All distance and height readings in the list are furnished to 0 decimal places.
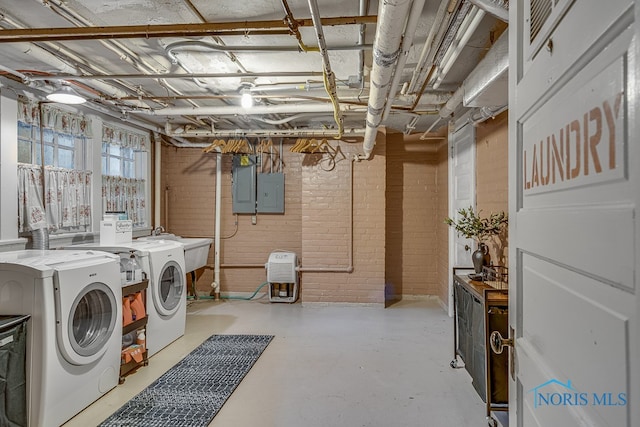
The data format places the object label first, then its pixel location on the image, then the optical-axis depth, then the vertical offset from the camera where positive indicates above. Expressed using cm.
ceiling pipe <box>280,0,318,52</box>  196 +107
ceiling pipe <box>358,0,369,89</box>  220 +122
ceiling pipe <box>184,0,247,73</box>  235 +131
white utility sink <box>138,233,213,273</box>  490 -51
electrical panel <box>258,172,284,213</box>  571 +32
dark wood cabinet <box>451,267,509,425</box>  225 -85
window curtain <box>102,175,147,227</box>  462 +20
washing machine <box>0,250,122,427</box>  222 -75
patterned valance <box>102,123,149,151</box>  459 +99
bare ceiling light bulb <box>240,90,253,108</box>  351 +108
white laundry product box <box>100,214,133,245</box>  359 -18
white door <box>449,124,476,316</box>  401 +34
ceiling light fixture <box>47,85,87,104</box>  286 +90
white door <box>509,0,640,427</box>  58 +0
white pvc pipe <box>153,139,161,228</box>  558 +38
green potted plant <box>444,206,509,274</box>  300 -14
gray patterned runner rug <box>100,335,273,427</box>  240 -134
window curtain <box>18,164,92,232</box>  347 +13
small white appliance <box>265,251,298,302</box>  529 -86
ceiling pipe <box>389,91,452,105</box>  380 +117
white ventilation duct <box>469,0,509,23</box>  172 +95
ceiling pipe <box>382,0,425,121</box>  166 +91
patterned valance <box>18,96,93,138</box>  349 +96
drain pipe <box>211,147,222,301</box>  577 -30
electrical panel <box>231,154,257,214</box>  570 +44
